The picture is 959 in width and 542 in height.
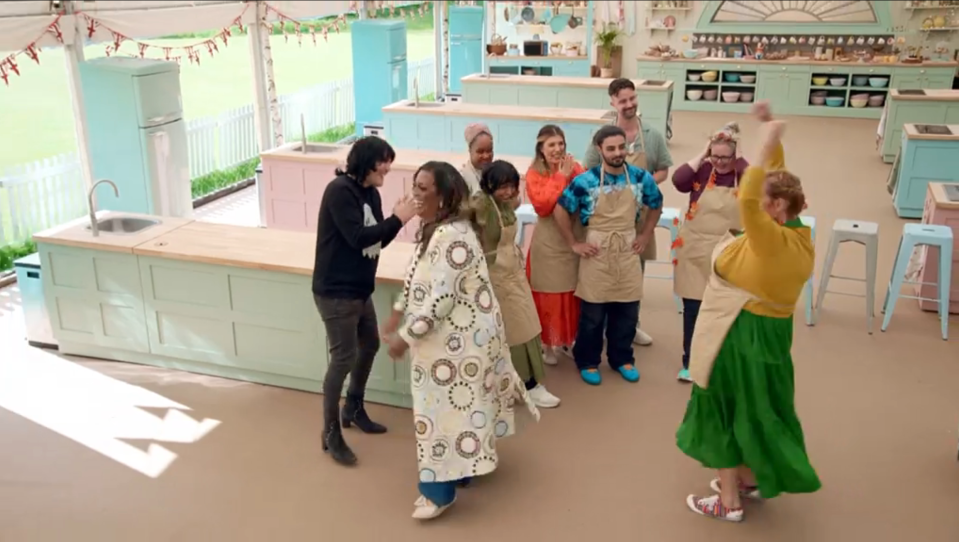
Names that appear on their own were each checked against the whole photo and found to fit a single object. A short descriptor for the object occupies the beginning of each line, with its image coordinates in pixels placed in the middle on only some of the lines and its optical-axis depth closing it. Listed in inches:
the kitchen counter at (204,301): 173.0
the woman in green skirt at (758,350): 118.0
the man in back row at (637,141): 185.2
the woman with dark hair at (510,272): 144.8
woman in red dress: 171.6
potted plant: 574.8
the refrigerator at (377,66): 422.3
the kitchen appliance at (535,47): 571.5
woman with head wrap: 164.6
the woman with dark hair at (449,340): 122.7
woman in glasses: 163.0
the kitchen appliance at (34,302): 197.0
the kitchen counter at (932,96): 377.7
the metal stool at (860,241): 213.0
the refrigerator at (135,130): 251.4
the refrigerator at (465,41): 559.5
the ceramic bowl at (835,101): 534.3
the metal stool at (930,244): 208.4
